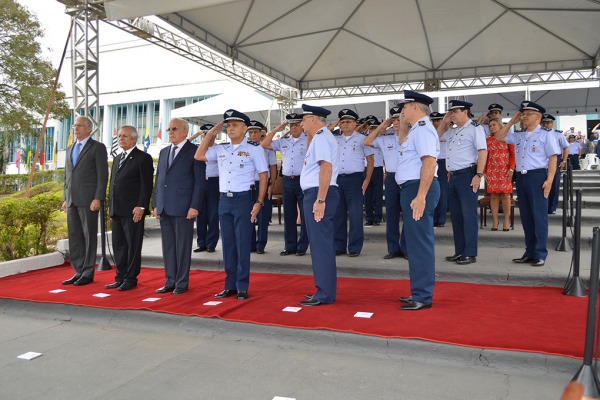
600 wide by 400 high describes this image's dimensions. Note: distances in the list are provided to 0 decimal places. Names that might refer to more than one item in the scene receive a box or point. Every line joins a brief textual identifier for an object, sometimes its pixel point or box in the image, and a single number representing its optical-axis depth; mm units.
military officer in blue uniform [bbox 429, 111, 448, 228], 6285
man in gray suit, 5352
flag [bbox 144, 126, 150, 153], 23759
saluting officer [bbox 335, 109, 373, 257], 5992
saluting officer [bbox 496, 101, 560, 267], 4941
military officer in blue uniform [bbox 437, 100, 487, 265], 5109
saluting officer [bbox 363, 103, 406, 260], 5664
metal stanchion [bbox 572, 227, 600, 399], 2361
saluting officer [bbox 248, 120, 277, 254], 6461
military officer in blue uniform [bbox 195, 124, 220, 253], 6609
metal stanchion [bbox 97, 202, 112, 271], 6188
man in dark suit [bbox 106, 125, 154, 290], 5039
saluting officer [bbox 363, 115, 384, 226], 7738
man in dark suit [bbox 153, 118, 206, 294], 4789
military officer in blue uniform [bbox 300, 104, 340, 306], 4004
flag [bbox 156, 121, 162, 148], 27047
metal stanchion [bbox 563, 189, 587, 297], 4003
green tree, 16031
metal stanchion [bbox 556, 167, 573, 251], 5610
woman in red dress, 6758
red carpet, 3129
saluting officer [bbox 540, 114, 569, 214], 7217
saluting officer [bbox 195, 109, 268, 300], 4402
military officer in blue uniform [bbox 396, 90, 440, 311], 3730
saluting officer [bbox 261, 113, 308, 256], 6293
